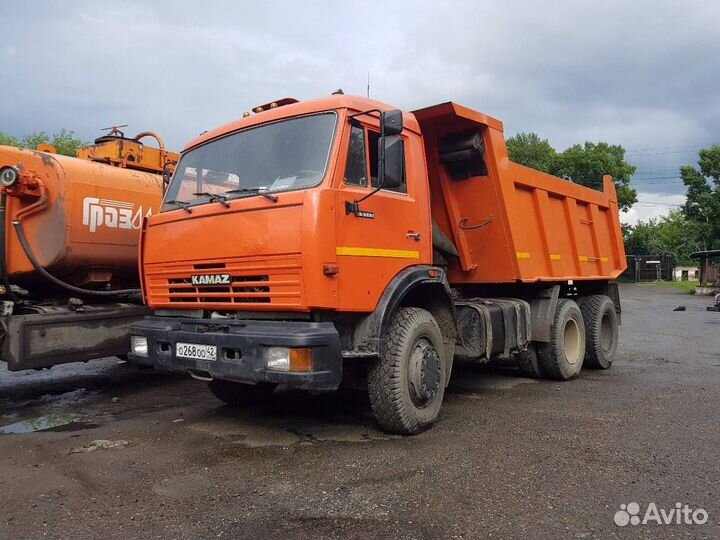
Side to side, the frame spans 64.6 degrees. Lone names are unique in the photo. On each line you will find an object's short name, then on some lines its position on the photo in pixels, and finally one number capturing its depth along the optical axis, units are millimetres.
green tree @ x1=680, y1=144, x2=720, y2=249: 36250
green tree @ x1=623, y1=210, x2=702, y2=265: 45372
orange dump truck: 4023
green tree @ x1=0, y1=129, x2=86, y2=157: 31484
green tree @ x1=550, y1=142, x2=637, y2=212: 37188
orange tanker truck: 5523
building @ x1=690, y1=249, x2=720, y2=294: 28744
